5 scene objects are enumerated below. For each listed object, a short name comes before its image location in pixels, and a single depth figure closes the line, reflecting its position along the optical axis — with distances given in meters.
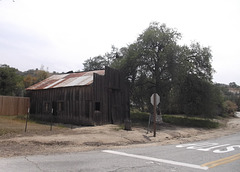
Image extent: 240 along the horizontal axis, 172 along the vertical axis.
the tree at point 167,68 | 23.58
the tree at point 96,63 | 51.19
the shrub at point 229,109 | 48.91
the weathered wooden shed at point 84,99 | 19.20
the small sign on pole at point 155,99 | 14.73
